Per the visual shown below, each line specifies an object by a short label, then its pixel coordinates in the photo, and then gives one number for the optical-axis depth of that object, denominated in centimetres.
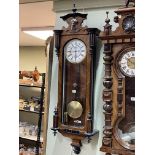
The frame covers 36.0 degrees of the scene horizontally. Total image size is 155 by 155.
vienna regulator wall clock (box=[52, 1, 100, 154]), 186
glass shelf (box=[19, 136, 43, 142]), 280
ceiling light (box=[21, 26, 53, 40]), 319
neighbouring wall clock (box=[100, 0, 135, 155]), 167
